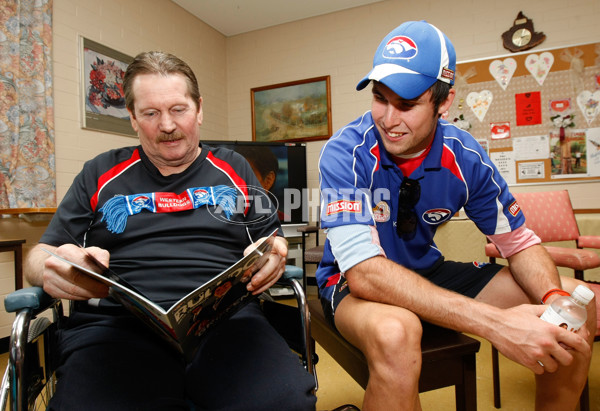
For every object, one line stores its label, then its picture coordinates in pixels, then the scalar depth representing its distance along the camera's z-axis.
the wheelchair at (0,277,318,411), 0.79
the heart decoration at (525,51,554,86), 3.25
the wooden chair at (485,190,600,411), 2.21
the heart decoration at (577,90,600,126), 3.15
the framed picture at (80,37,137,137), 2.86
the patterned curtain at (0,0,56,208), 2.29
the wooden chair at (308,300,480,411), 0.93
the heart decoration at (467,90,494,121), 3.44
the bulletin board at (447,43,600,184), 3.17
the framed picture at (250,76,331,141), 4.11
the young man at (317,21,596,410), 0.85
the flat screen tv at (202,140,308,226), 3.62
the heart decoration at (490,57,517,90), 3.37
